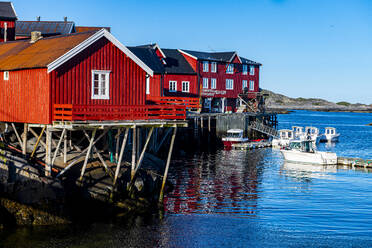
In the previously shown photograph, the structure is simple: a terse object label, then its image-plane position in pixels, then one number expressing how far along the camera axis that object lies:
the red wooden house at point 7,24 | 44.84
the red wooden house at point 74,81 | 24.20
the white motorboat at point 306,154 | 44.34
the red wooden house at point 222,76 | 67.62
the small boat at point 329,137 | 74.50
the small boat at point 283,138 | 59.97
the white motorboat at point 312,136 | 63.89
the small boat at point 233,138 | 58.44
